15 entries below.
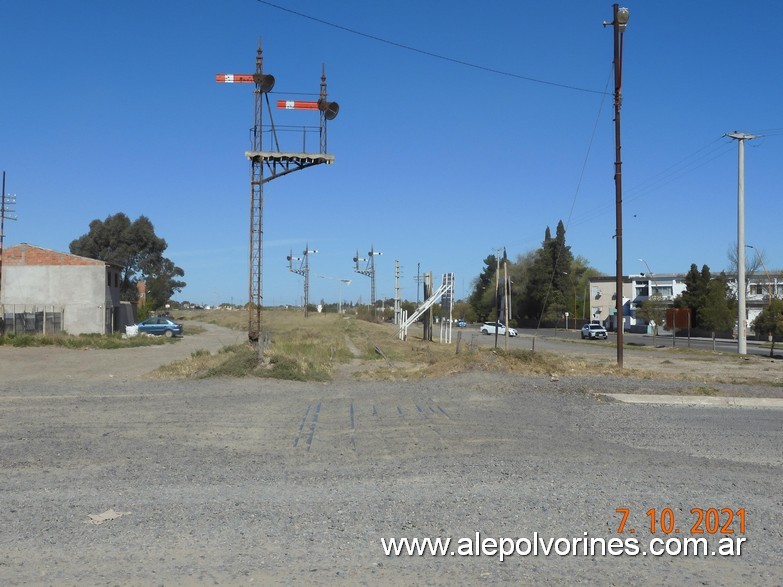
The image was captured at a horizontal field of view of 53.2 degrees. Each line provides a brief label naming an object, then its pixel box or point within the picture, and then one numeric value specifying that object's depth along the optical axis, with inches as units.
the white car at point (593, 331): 2854.3
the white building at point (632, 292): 4185.5
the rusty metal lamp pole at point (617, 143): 1059.3
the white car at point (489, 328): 3063.0
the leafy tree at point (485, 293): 4877.0
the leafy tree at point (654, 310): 3272.6
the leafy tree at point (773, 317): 1864.4
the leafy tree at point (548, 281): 3874.0
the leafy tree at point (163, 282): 4677.7
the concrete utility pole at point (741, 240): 1660.9
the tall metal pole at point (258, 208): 1105.4
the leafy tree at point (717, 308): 2994.6
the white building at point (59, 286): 2389.3
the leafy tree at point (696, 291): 3193.9
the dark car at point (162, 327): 2482.8
